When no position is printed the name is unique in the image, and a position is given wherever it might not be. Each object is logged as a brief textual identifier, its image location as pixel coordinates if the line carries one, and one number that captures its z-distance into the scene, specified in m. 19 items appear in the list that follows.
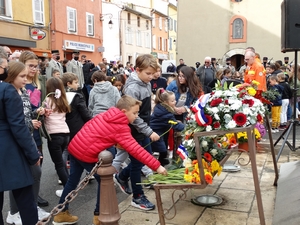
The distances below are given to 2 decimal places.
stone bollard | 2.70
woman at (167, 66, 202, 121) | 6.07
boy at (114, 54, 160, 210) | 3.96
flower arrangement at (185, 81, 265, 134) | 3.09
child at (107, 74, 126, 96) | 7.91
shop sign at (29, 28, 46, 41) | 20.34
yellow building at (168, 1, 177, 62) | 51.84
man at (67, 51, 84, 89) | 12.81
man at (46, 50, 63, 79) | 11.34
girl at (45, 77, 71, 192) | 4.29
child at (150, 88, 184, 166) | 5.40
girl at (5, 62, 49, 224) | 3.18
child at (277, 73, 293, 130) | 9.67
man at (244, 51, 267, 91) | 7.48
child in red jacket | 3.32
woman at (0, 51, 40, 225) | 2.86
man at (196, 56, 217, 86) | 11.09
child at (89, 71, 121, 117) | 5.58
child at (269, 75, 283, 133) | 9.38
